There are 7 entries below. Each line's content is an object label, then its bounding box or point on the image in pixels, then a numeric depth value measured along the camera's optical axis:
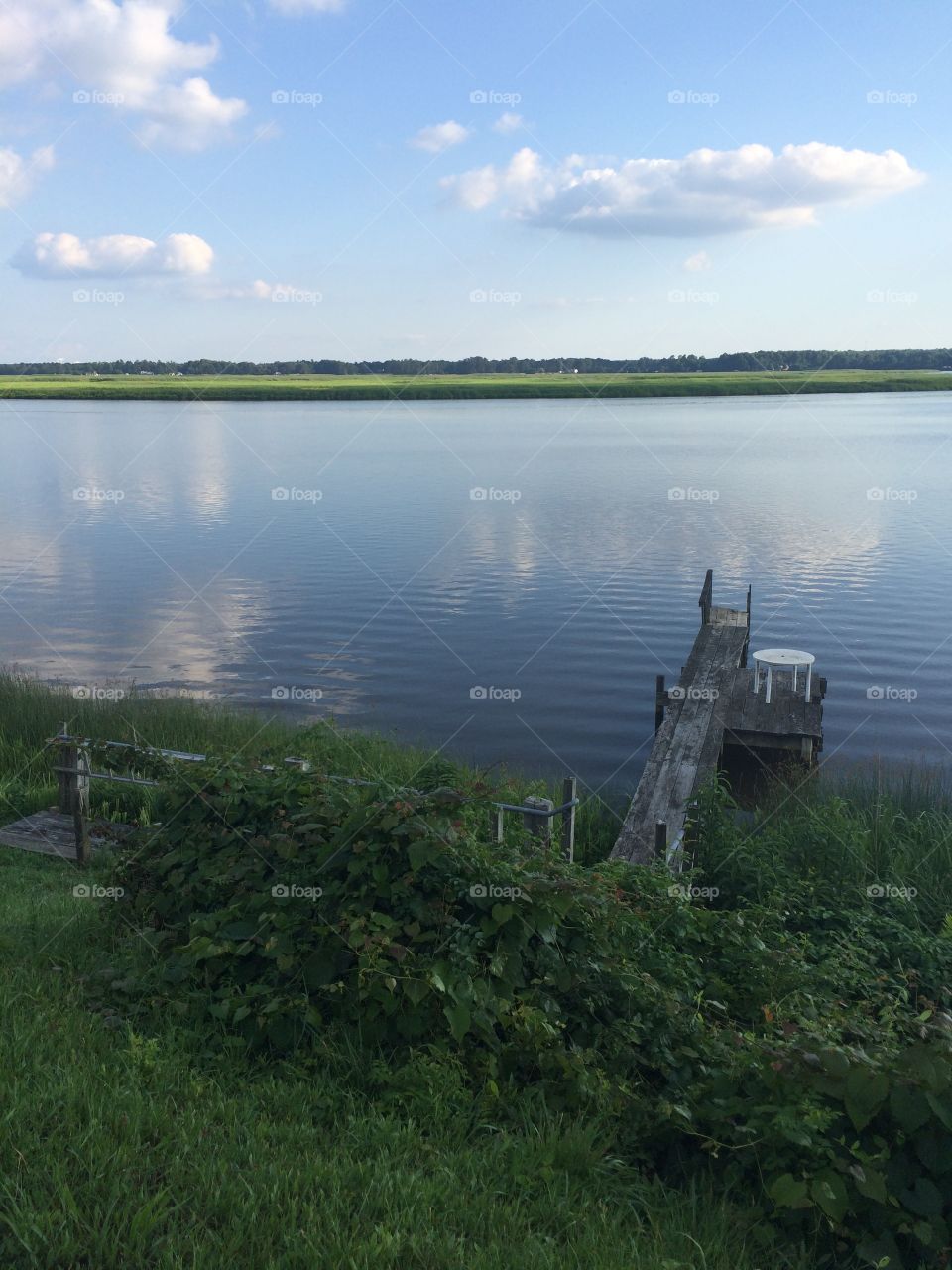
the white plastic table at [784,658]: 18.11
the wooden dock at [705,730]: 12.90
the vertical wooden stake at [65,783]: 12.04
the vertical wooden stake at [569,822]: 10.30
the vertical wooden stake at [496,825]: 8.40
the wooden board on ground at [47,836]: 11.23
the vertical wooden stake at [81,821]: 10.70
